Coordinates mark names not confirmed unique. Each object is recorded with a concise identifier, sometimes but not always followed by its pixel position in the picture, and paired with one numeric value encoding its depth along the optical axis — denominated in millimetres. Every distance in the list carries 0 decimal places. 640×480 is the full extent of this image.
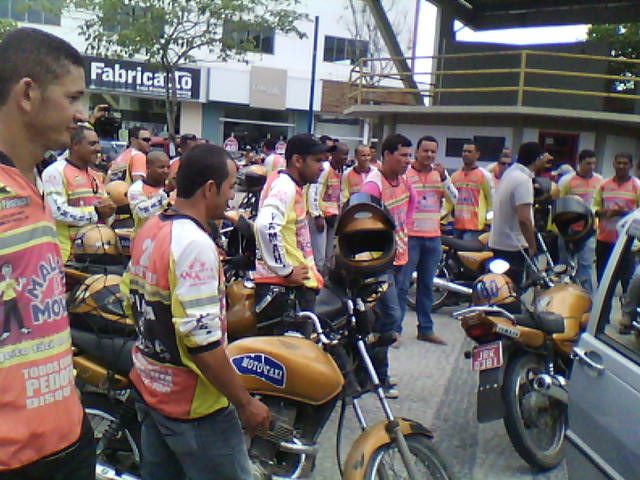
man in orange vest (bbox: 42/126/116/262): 4953
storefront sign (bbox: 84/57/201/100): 29859
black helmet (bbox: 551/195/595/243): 5703
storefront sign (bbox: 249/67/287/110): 32156
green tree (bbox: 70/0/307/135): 19812
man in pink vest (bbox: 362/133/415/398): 5777
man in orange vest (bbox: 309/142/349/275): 8711
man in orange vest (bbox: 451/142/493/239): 8734
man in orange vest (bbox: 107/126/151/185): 8562
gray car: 2720
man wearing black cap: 4355
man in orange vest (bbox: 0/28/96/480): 1601
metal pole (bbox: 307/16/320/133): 27359
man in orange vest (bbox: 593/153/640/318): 7902
